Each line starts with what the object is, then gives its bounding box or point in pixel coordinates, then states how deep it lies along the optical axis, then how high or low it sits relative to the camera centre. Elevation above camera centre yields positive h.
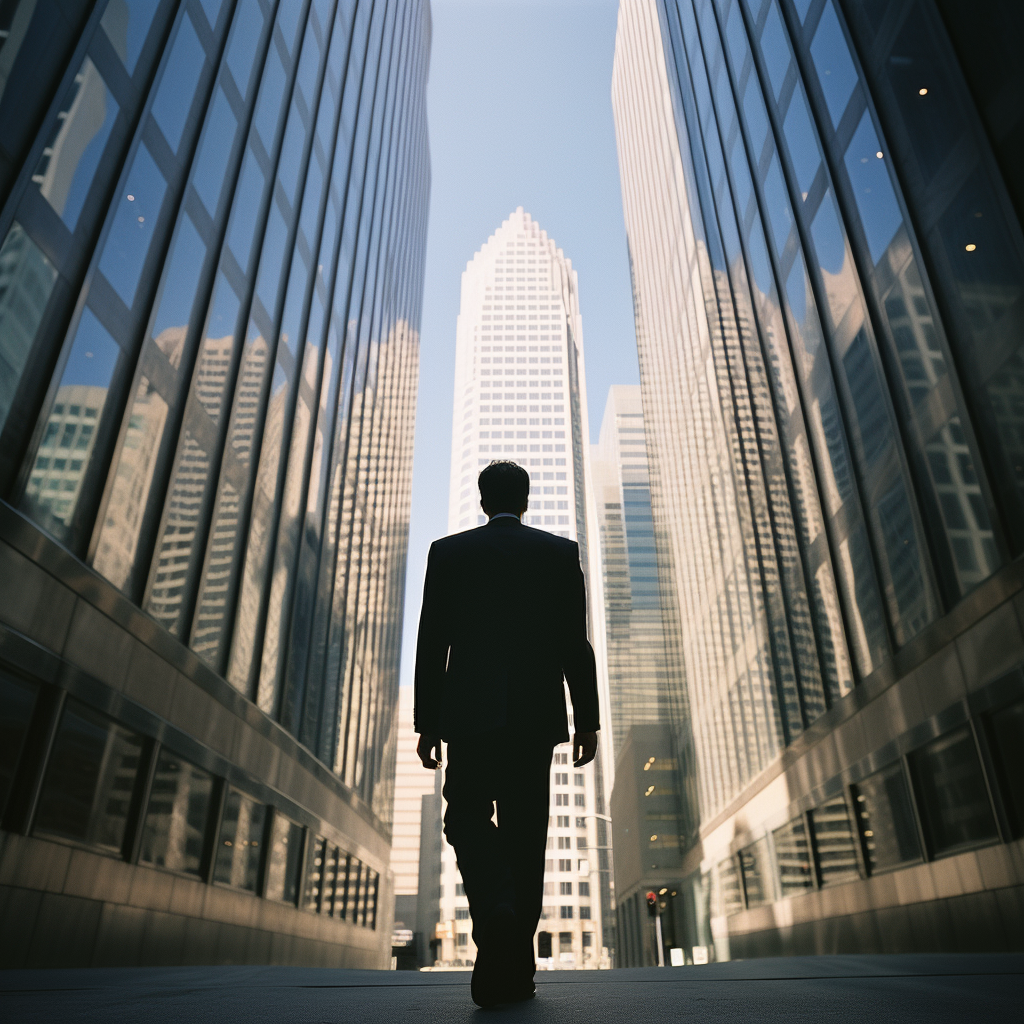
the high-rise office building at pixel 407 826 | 145.50 +20.80
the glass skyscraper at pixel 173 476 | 8.91 +6.54
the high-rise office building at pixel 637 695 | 49.97 +16.11
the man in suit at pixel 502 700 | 3.16 +0.96
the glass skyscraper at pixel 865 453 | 10.84 +8.04
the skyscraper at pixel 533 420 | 139.75 +102.93
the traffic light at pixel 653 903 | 33.04 +1.72
